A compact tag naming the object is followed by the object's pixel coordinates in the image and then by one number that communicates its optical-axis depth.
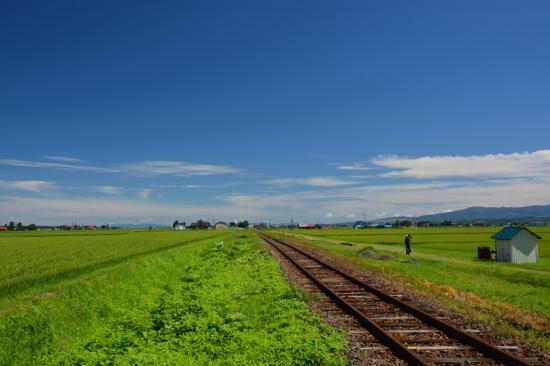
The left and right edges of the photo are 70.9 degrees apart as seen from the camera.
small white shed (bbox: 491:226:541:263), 31.73
